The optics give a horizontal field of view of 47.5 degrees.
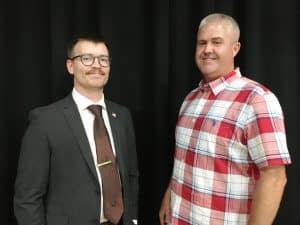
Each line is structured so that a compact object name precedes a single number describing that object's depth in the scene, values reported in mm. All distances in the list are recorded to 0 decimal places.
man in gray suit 1511
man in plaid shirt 1332
